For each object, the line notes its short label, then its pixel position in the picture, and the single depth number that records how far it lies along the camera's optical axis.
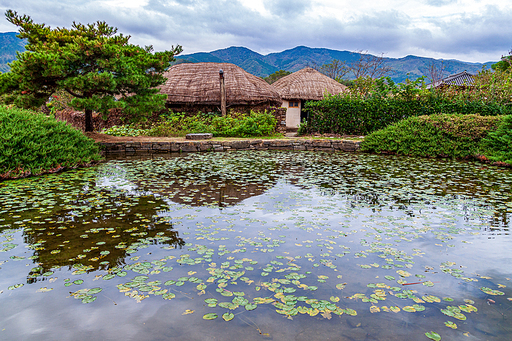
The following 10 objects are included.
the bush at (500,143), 9.23
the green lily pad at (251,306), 2.41
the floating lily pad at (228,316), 2.29
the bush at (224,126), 14.27
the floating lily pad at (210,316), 2.30
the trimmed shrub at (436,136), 10.47
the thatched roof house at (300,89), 21.98
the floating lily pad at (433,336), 2.12
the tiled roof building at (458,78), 29.16
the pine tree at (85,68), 9.25
